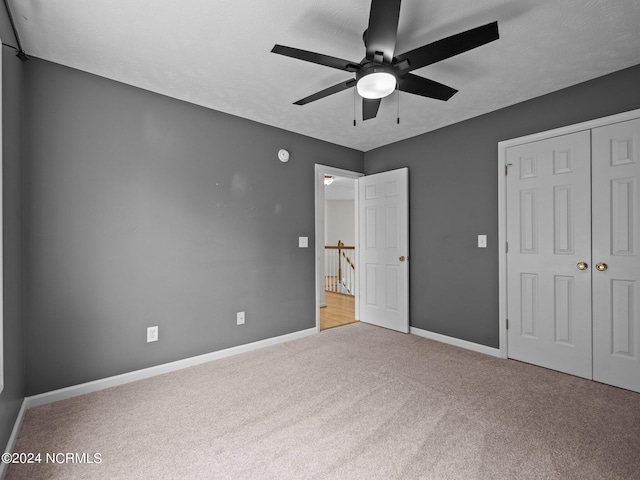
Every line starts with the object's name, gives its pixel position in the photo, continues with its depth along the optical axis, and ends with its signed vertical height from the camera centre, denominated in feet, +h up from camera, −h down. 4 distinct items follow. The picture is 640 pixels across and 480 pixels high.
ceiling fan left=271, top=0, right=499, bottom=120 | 4.75 +3.36
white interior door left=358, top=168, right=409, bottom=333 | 12.85 -0.23
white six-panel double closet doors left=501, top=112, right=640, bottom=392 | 7.84 -0.15
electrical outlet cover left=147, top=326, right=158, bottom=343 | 8.80 -2.62
